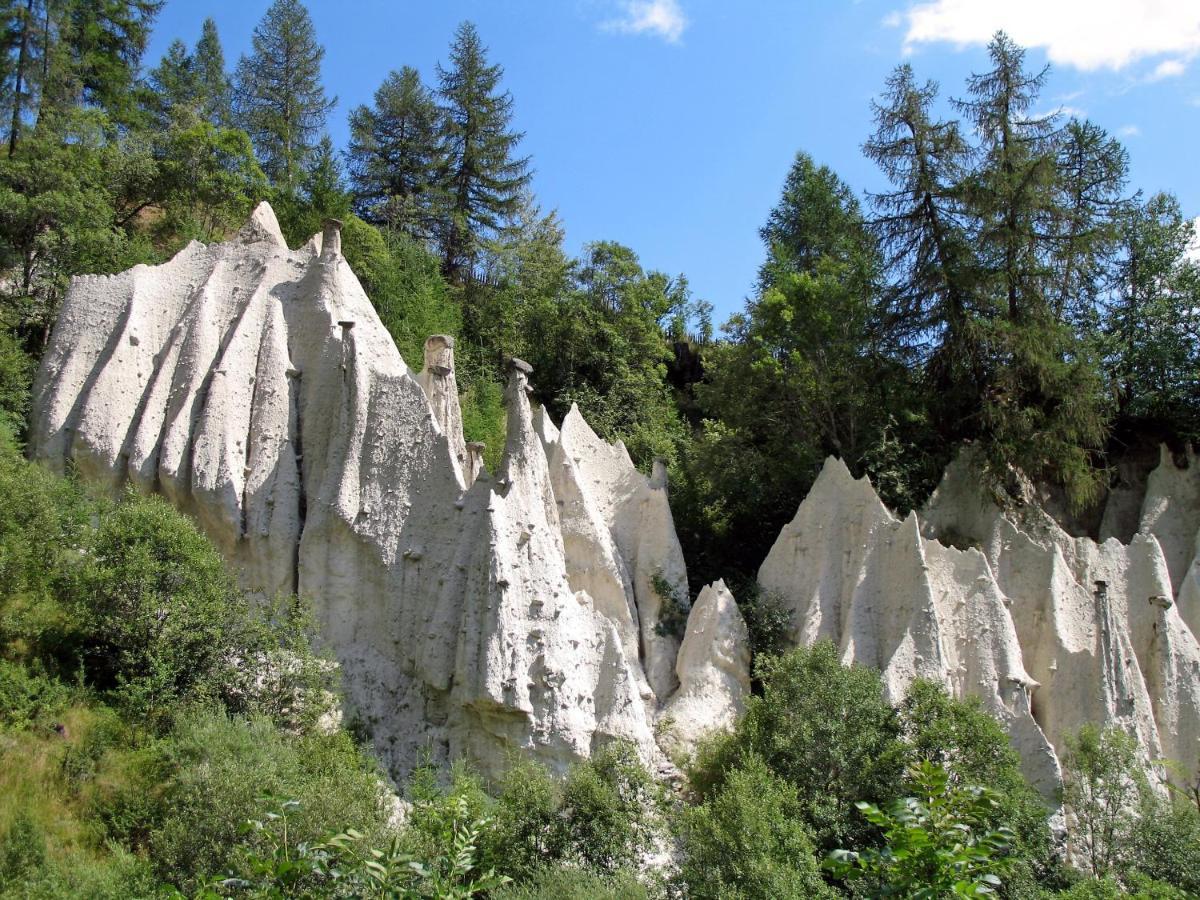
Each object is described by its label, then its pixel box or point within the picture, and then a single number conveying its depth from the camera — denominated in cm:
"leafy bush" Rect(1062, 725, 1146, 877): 1565
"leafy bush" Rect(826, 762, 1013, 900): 862
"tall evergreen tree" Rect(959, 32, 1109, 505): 2175
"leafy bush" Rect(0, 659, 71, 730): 1555
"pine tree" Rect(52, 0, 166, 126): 3775
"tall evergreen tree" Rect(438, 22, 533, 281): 3919
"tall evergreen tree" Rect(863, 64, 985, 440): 2305
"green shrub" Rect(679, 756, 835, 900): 1344
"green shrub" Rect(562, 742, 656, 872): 1439
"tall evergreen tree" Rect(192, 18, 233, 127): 4353
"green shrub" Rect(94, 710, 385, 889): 1360
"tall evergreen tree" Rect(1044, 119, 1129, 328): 2358
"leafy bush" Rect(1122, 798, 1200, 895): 1494
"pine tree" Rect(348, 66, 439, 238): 3838
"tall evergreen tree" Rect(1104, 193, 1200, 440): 2358
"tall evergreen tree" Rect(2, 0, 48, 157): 3297
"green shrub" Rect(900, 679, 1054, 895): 1473
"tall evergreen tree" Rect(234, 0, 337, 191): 4306
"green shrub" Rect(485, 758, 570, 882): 1420
